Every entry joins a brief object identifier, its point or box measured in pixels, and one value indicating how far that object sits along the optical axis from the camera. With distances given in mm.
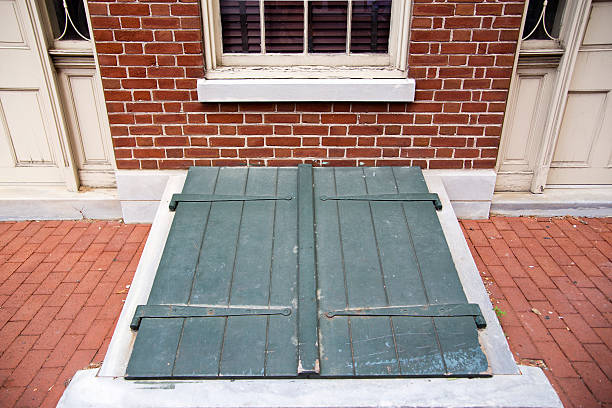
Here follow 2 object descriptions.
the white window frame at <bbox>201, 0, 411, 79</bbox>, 3133
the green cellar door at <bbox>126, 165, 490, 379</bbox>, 2086
